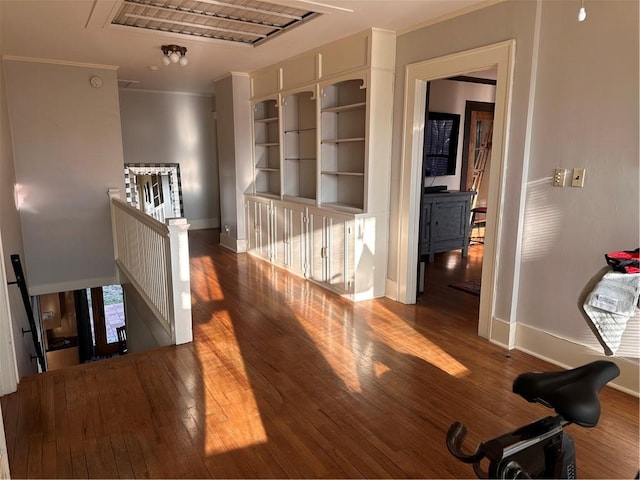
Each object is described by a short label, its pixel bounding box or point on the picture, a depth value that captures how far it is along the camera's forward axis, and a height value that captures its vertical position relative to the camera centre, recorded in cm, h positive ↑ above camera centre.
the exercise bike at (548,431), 125 -80
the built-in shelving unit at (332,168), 414 -16
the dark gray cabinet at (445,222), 584 -89
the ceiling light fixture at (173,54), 449 +98
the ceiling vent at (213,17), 345 +111
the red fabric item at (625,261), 220 -52
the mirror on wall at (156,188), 792 -64
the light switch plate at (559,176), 288 -14
